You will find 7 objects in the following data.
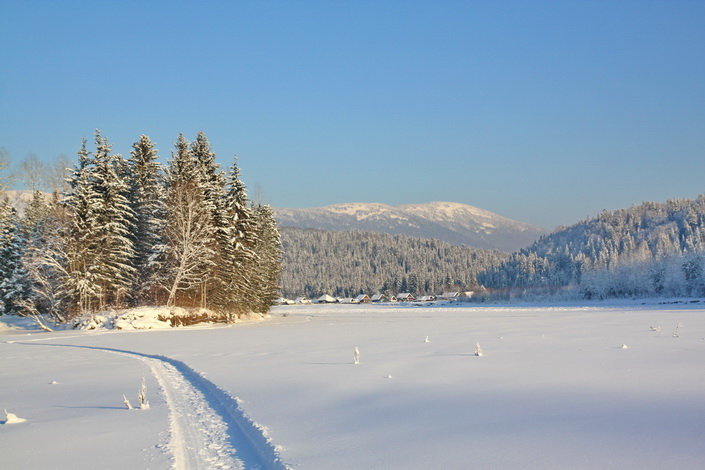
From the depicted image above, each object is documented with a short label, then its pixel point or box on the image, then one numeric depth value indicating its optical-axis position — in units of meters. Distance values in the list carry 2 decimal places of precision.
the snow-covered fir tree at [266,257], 48.78
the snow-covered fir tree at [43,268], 36.53
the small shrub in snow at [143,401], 9.48
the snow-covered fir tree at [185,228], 38.38
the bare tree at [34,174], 48.69
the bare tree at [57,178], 47.88
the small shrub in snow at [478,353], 15.19
